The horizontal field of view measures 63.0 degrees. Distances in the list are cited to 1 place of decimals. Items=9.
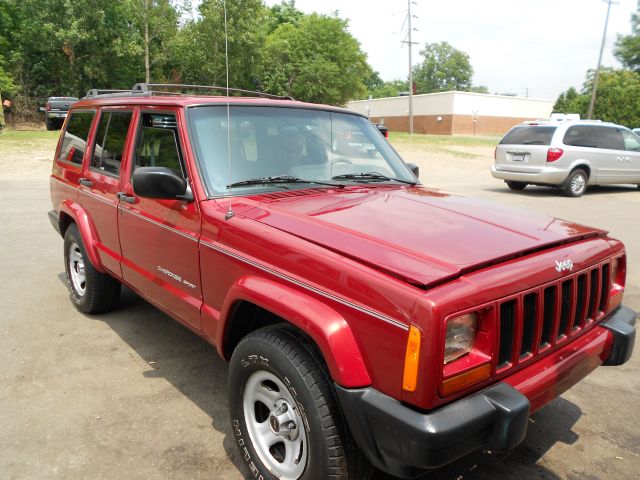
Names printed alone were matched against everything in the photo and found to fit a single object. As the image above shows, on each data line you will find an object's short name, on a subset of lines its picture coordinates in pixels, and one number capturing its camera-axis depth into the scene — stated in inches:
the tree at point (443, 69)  4382.4
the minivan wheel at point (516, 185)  555.0
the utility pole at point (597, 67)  1418.6
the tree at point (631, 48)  2694.4
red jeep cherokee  76.5
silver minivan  501.0
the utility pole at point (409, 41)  1596.6
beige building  1957.4
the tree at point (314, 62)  1859.0
